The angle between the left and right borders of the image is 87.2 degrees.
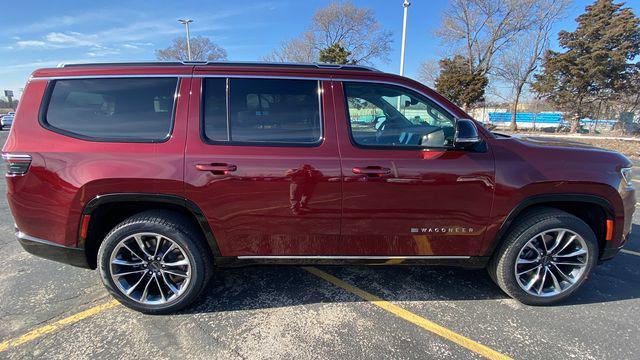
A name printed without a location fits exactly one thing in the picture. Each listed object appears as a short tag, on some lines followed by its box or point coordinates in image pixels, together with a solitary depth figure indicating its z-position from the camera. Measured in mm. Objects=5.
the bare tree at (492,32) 27195
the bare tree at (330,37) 34031
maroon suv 2455
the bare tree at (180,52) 37012
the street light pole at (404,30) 16094
